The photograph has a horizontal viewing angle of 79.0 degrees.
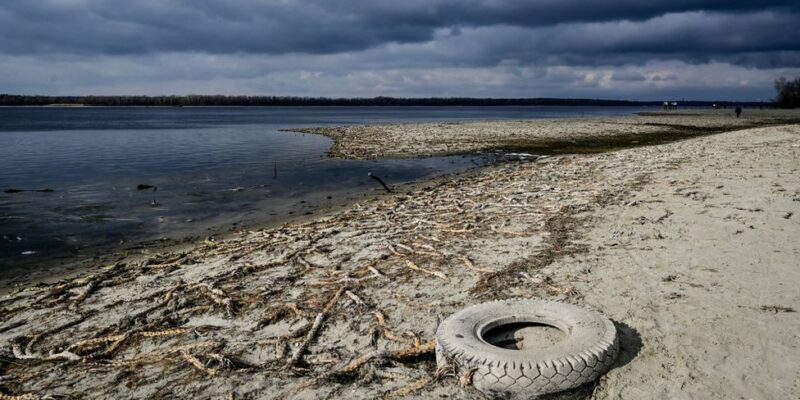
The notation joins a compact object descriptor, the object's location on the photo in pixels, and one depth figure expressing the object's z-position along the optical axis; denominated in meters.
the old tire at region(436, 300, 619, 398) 4.72
